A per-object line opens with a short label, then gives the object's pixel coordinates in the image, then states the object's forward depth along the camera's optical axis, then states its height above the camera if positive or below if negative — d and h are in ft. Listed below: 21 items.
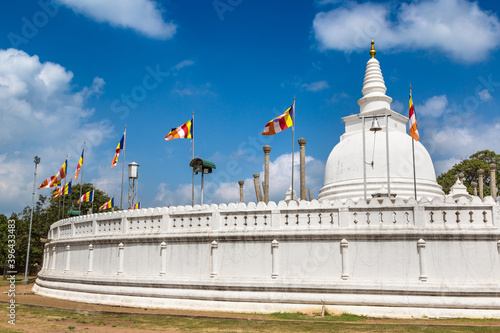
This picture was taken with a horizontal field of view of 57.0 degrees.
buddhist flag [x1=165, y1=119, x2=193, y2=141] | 94.22 +22.63
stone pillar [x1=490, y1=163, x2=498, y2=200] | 120.21 +18.83
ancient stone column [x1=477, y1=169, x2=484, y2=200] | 122.78 +18.20
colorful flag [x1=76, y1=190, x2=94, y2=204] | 130.91 +12.90
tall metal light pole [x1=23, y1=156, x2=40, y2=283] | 126.11 +22.23
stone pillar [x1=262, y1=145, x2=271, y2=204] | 109.29 +17.90
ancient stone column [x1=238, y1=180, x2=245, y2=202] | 132.95 +17.17
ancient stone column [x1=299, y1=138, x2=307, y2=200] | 99.96 +17.71
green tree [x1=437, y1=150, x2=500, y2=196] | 184.96 +31.64
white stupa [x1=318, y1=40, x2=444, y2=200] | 93.35 +17.30
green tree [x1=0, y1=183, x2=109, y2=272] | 153.99 +4.07
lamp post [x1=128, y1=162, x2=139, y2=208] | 121.70 +18.09
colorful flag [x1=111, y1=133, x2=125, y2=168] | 116.24 +23.36
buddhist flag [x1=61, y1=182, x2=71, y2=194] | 132.41 +15.57
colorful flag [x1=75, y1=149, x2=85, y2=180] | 125.52 +20.52
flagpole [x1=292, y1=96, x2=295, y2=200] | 88.99 +21.07
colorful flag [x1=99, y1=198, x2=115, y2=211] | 142.10 +12.06
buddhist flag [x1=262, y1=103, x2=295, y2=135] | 86.33 +22.50
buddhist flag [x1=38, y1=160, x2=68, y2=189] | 119.55 +16.60
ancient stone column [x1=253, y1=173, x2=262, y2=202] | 120.67 +15.45
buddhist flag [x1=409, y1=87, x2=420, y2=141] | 77.10 +20.41
